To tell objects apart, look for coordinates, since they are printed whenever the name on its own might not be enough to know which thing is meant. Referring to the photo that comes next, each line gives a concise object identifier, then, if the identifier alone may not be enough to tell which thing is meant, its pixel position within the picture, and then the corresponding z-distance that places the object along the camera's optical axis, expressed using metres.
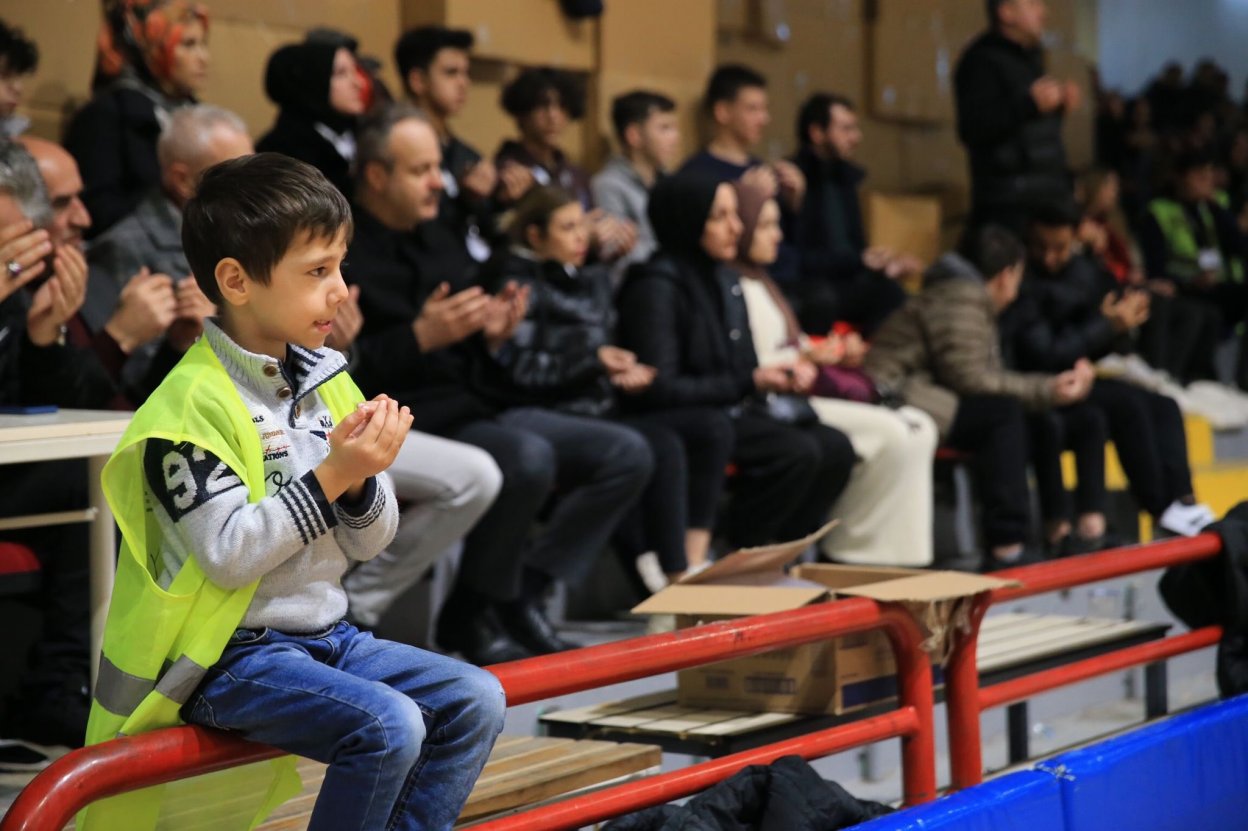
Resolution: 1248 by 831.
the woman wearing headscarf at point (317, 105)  8.36
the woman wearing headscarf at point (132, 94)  7.84
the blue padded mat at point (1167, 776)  4.91
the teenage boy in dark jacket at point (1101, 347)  10.68
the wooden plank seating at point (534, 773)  4.57
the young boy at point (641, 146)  10.73
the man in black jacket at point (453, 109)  9.29
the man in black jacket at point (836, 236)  12.20
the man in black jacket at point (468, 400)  7.31
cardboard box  5.27
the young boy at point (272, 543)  3.40
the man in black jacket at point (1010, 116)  13.20
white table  4.97
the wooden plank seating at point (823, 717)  5.34
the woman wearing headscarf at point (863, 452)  9.40
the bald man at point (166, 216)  6.93
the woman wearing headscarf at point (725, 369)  8.80
